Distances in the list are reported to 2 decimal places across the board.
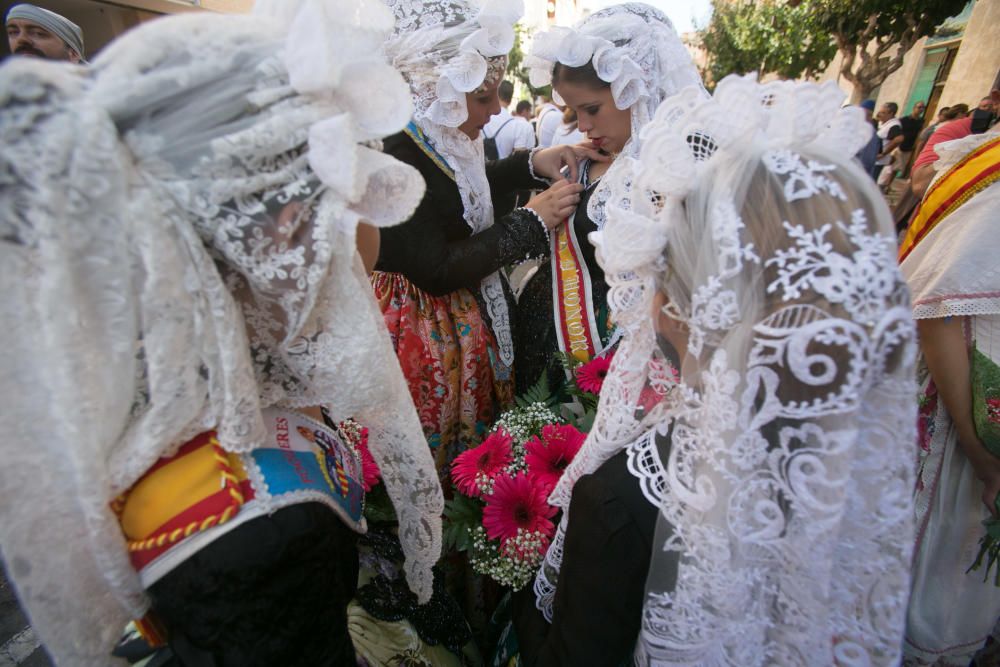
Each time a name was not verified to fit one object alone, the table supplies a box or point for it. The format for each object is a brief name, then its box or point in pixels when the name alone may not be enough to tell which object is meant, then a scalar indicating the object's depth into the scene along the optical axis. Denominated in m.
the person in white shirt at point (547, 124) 6.03
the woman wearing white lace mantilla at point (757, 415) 0.74
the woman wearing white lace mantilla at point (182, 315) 0.67
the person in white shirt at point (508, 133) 5.16
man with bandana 3.02
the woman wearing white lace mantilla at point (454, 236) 1.78
